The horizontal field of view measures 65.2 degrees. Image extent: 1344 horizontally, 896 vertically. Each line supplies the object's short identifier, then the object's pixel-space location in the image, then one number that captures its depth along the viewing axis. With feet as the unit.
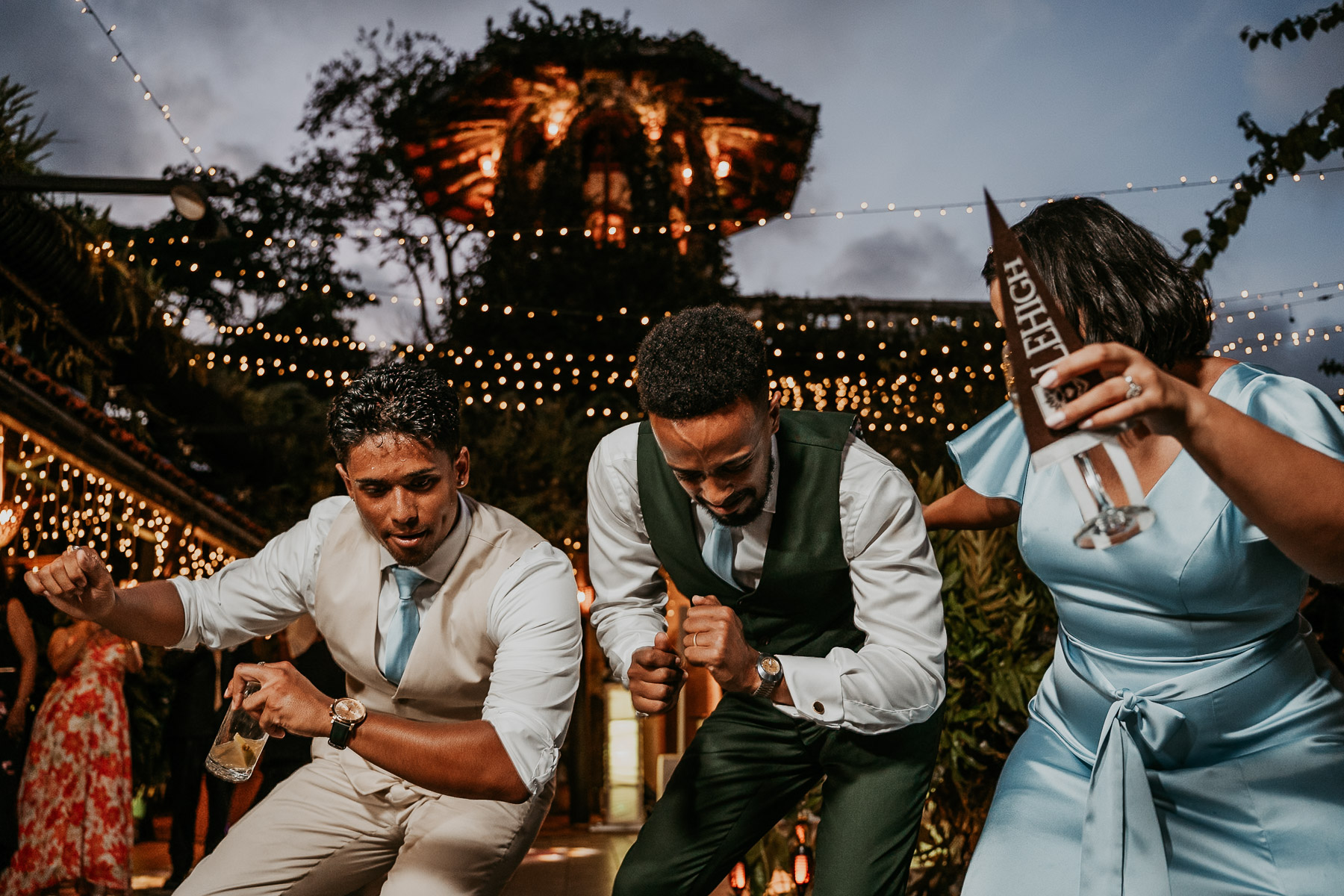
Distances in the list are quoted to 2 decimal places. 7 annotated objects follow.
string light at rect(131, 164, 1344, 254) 26.73
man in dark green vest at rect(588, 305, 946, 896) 6.77
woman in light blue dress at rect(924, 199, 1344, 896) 5.06
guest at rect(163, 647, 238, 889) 20.45
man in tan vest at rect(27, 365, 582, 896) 7.13
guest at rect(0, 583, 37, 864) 15.07
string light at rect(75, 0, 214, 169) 19.90
